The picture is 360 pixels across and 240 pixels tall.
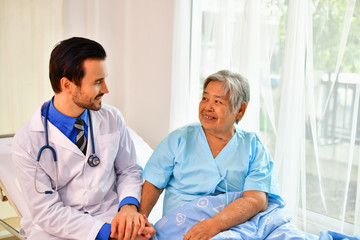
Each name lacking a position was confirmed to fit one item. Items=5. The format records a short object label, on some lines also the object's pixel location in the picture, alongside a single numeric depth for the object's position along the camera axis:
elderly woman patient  1.84
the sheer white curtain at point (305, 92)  2.24
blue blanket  1.69
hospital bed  2.04
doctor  1.67
